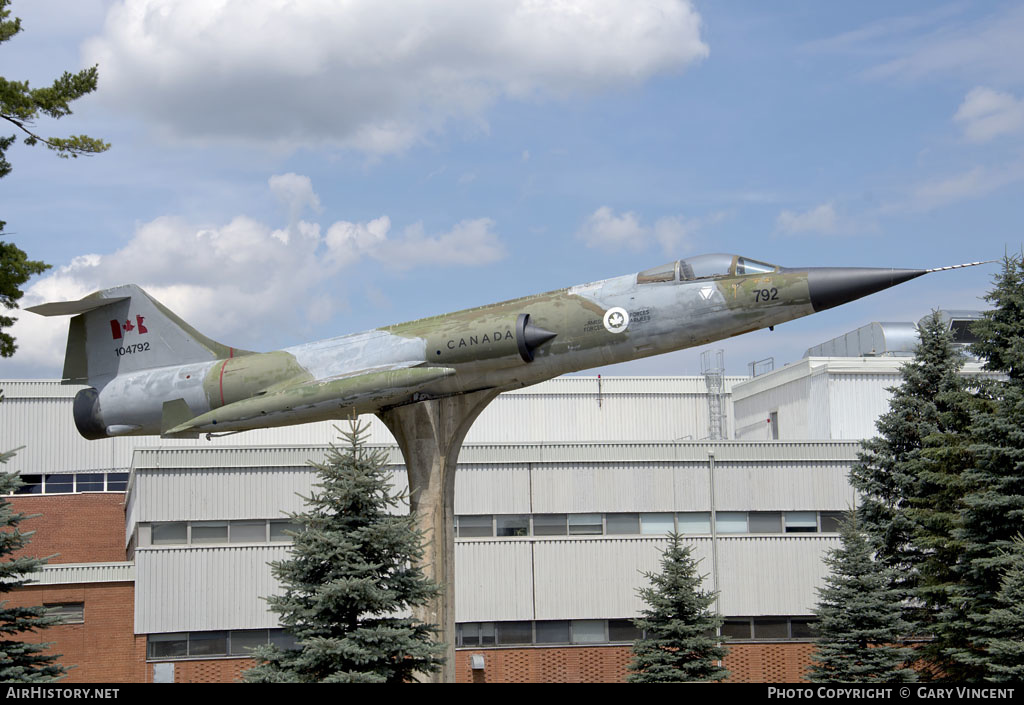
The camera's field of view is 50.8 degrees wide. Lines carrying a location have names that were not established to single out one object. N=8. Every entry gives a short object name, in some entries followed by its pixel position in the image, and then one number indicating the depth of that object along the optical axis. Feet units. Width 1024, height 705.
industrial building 104.63
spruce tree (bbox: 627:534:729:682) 80.28
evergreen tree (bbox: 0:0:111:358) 72.95
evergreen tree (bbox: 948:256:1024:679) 74.02
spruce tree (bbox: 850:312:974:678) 84.64
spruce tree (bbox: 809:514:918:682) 81.51
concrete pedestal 65.62
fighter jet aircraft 58.85
